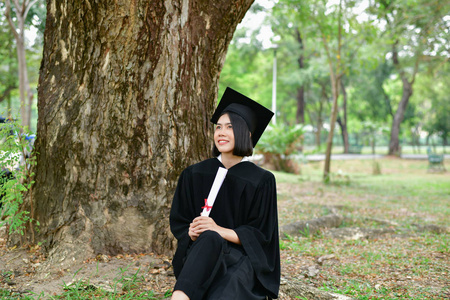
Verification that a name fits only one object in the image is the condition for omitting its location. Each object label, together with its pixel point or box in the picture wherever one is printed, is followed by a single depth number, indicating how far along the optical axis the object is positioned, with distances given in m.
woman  2.65
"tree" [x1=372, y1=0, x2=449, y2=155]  14.34
